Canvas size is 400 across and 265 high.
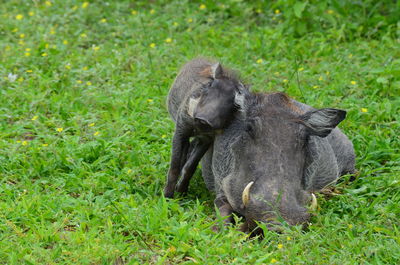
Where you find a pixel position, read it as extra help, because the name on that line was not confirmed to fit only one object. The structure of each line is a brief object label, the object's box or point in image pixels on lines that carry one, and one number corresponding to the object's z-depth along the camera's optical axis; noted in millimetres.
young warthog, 9828
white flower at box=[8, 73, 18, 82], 14591
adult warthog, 8969
